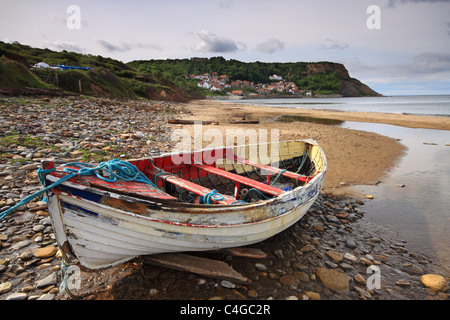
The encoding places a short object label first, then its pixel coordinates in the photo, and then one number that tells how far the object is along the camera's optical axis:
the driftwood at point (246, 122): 19.48
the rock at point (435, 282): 3.60
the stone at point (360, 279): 3.67
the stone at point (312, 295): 3.33
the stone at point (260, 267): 3.76
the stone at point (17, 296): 2.84
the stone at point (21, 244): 3.59
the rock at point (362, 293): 3.42
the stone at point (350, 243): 4.56
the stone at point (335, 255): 4.17
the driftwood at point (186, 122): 15.97
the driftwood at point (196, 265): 3.36
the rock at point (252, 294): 3.27
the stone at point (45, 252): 3.53
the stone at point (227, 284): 3.34
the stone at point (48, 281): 3.06
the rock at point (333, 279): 3.56
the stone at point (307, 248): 4.36
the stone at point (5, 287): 2.92
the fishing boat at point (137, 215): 2.77
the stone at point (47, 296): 2.90
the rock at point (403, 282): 3.67
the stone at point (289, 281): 3.52
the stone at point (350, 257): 4.18
